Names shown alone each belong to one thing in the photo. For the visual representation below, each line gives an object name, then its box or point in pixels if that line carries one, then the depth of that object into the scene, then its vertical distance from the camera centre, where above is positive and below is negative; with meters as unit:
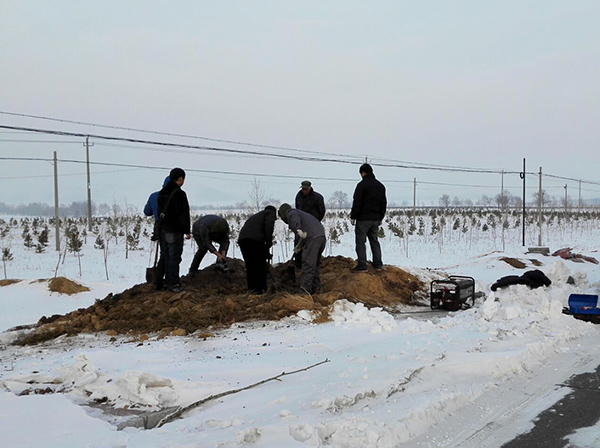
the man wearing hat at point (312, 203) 10.58 +0.16
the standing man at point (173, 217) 8.44 -0.08
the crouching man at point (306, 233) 8.73 -0.37
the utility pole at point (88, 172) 30.02 +2.33
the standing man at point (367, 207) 9.72 +0.06
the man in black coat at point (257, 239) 8.78 -0.46
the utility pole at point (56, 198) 23.94 +0.68
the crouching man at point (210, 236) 10.02 -0.47
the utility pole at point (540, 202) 27.34 +0.35
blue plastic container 7.57 -1.37
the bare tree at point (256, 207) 22.34 +0.18
